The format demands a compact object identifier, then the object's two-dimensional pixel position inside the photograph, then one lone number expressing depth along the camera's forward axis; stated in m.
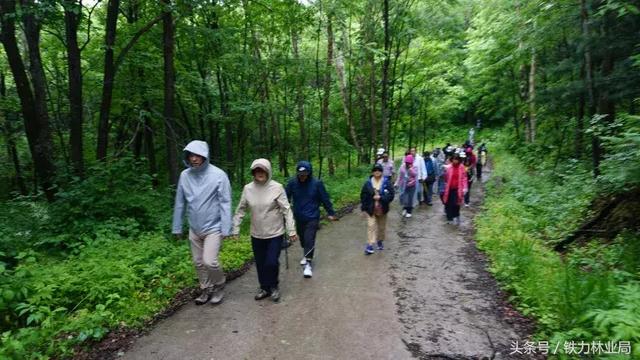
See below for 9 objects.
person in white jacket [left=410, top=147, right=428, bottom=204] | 13.08
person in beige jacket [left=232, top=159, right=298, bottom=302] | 5.86
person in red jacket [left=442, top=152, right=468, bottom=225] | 10.88
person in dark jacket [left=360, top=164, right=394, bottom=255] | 8.20
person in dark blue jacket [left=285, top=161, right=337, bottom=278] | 6.88
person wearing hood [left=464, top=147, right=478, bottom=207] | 14.11
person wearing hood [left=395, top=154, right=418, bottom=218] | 12.06
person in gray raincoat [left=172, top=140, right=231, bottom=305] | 5.55
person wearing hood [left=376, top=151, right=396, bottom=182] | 13.11
